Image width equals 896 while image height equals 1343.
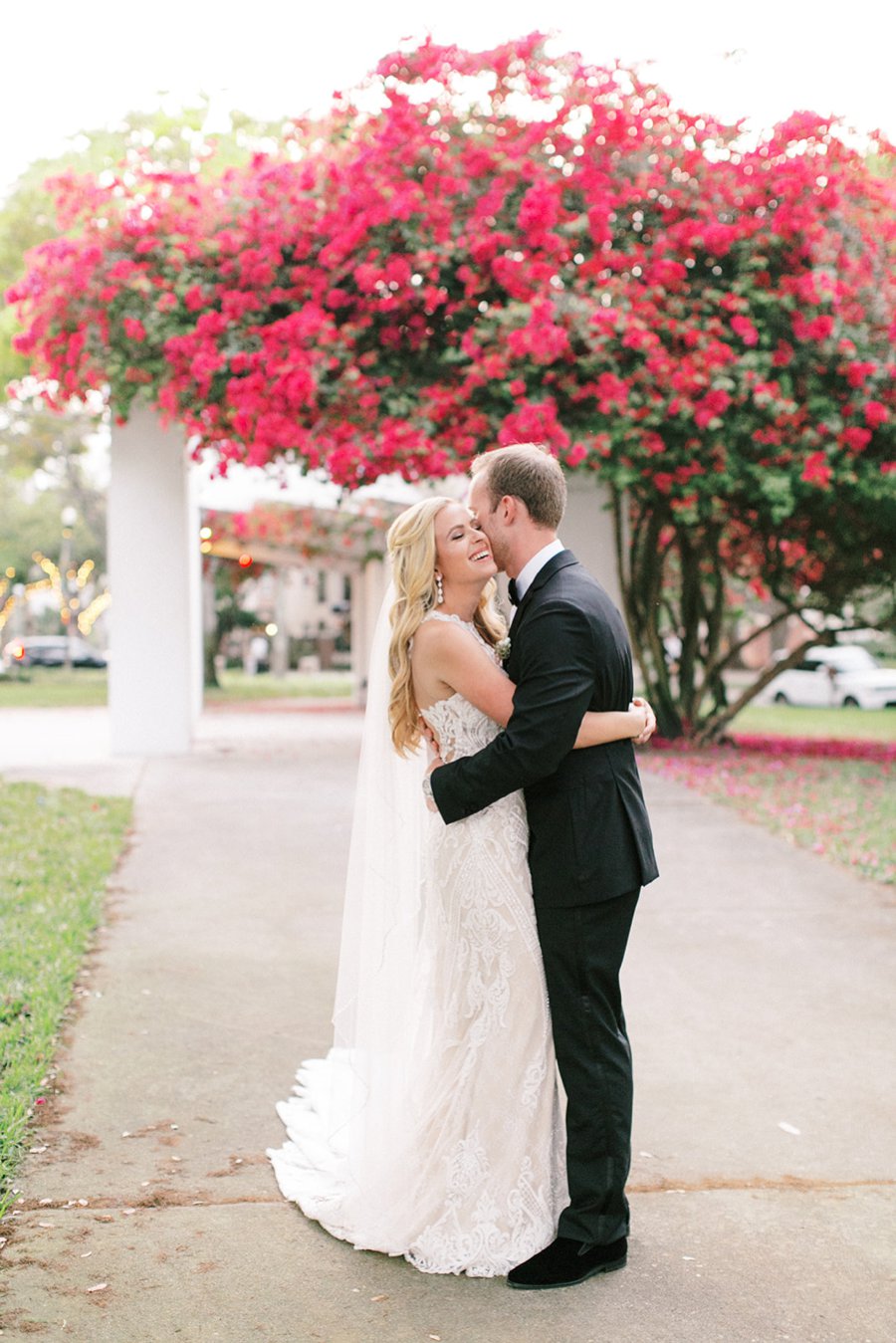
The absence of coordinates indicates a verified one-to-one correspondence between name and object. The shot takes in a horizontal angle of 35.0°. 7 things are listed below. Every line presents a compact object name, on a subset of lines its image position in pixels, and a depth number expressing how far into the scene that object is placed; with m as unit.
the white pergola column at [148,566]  15.30
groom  3.51
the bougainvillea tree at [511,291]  12.23
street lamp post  41.97
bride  3.62
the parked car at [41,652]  52.84
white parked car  31.83
